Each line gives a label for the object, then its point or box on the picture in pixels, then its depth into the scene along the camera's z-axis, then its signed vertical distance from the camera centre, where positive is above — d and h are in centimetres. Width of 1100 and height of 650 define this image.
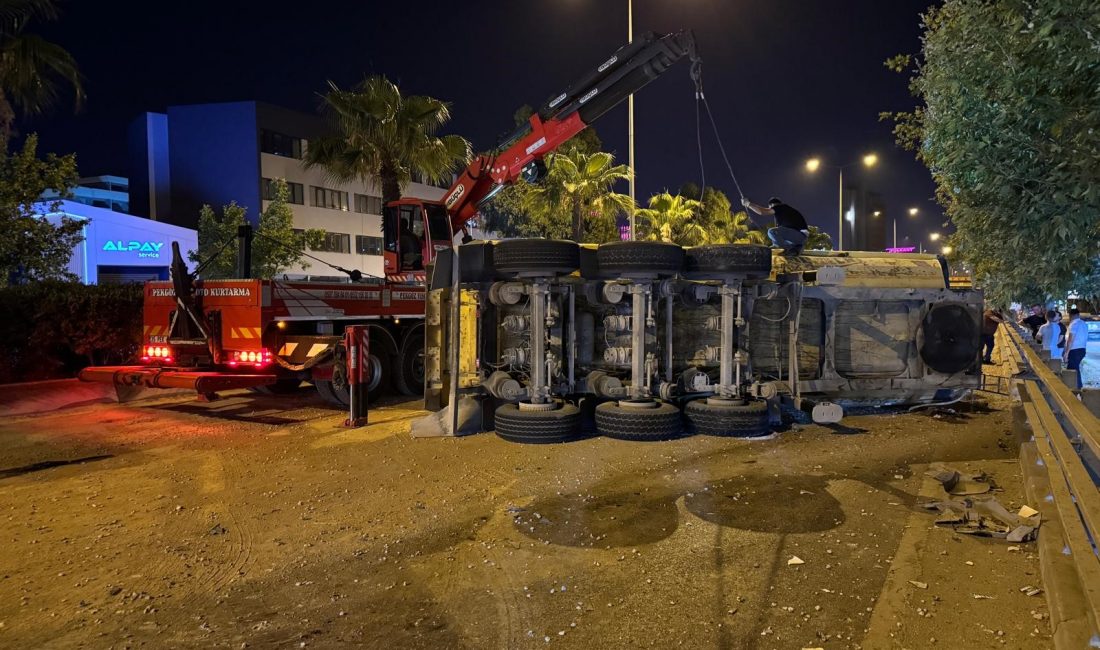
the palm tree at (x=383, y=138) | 1809 +470
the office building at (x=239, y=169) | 4409 +954
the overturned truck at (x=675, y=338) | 680 -30
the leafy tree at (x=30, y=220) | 1303 +187
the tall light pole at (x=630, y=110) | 2067 +599
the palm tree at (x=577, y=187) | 2320 +422
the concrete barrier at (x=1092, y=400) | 776 -104
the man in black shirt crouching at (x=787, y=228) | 775 +92
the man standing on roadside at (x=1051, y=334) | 1288 -51
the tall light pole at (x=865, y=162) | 3031 +641
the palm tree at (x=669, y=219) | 2878 +382
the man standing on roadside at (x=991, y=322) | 1259 -26
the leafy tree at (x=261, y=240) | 3023 +367
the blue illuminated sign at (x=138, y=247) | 3095 +318
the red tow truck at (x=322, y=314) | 934 +2
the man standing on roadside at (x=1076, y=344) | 1056 -58
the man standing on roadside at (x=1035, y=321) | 1731 -36
